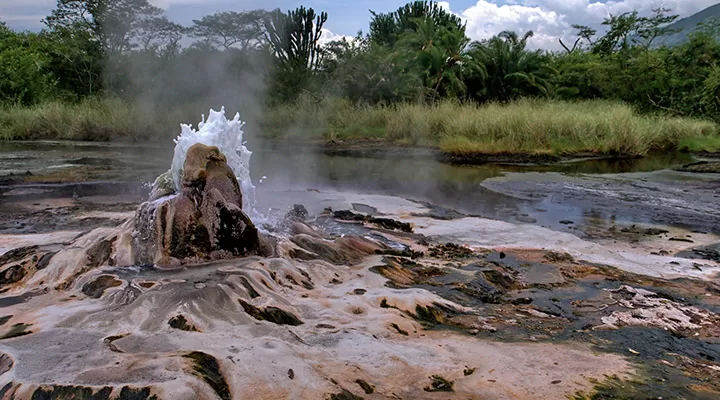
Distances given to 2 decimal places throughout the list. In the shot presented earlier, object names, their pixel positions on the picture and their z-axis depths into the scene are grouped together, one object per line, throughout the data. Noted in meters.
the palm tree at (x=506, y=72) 24.70
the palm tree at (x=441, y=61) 23.67
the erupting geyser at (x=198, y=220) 4.20
